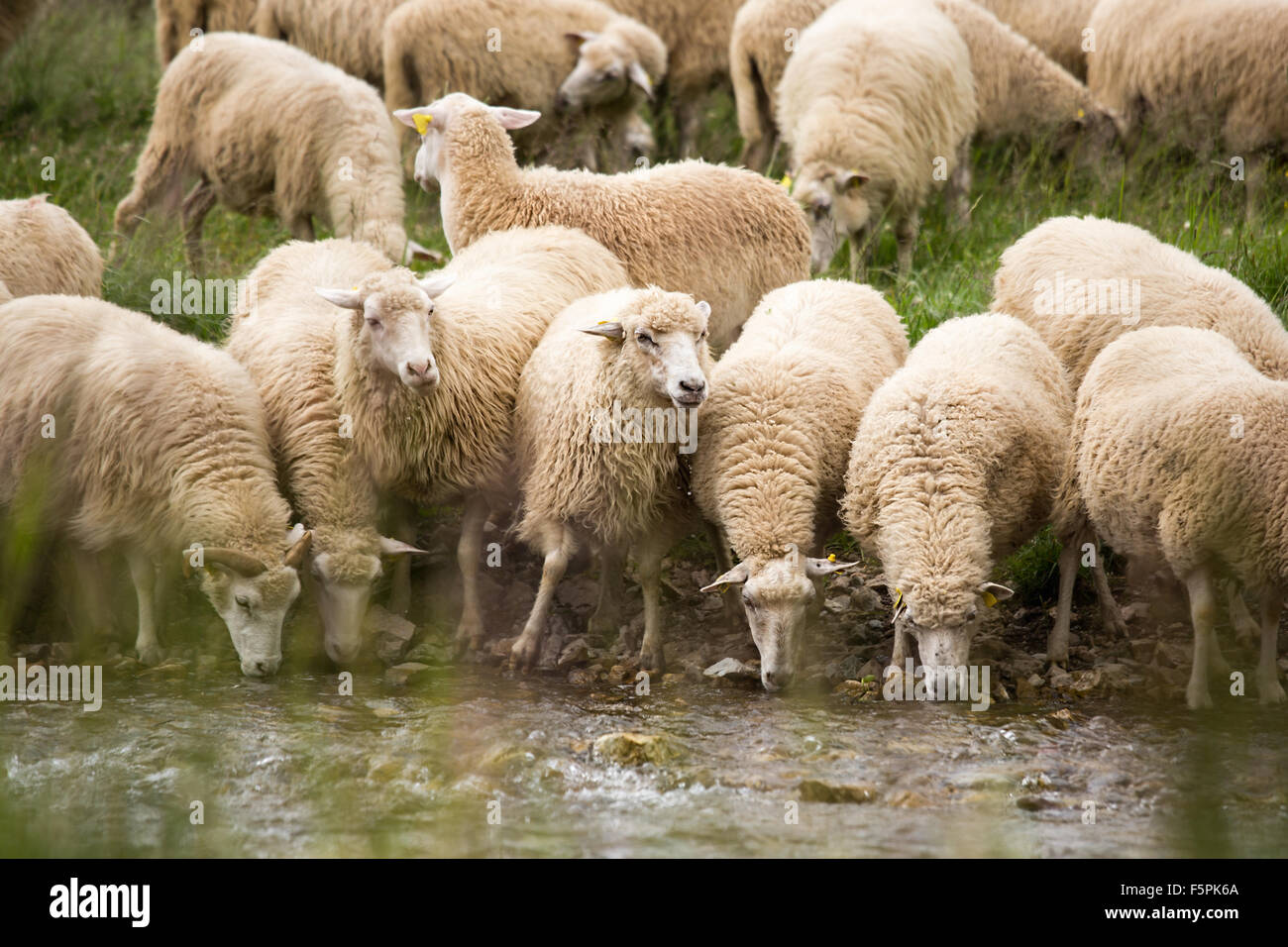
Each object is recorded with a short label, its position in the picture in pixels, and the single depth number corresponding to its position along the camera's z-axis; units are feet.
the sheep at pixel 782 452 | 36.88
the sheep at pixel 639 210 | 49.42
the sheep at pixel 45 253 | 47.67
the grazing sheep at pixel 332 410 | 39.50
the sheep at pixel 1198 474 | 34.47
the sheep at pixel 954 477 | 35.86
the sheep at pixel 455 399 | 40.40
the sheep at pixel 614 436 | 37.78
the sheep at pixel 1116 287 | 43.09
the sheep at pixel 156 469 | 38.81
